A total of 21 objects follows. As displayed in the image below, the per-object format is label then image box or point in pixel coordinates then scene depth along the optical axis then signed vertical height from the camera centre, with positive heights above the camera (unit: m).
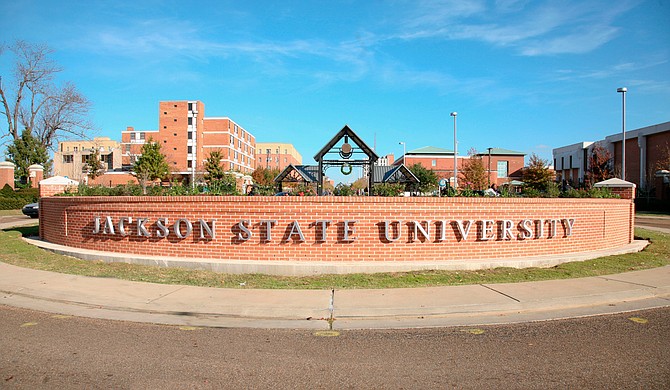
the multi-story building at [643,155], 42.15 +3.03
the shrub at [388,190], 13.03 -0.24
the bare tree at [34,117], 52.59 +7.70
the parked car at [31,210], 27.34 -1.65
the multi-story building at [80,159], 95.62 +5.10
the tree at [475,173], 51.97 +0.98
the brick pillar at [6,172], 40.91 +0.89
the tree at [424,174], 55.22 +0.93
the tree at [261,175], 76.75 +1.20
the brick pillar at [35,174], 43.53 +0.77
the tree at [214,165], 51.28 +2.13
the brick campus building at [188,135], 91.94 +9.47
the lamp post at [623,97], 29.39 +5.47
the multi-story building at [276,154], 152.38 +9.66
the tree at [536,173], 50.22 +0.94
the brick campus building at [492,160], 90.50 +4.19
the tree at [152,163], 53.94 +2.25
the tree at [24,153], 51.69 +3.28
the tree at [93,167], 58.12 +2.09
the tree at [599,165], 50.94 +1.88
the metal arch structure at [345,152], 16.12 +1.07
